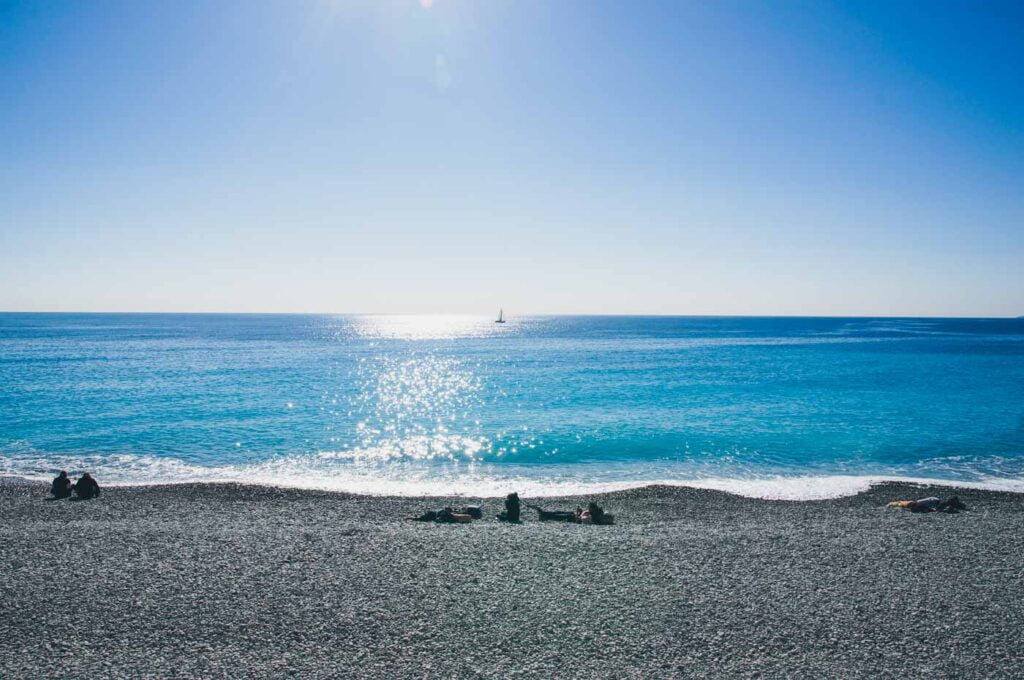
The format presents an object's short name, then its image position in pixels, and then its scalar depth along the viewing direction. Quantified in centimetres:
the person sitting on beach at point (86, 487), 1962
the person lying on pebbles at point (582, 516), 1716
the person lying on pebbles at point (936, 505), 1833
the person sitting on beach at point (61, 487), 1970
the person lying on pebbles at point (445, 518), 1705
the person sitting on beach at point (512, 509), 1766
